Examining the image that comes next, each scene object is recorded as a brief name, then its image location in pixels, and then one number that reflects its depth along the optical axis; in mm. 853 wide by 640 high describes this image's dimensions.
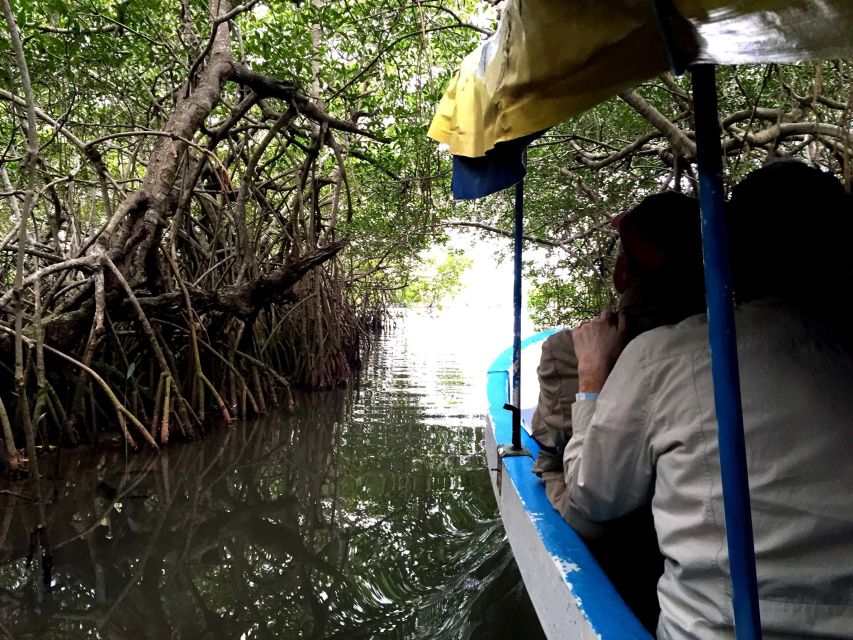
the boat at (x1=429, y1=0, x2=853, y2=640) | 859
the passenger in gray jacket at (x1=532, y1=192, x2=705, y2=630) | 1322
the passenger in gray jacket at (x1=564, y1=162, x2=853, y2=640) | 908
